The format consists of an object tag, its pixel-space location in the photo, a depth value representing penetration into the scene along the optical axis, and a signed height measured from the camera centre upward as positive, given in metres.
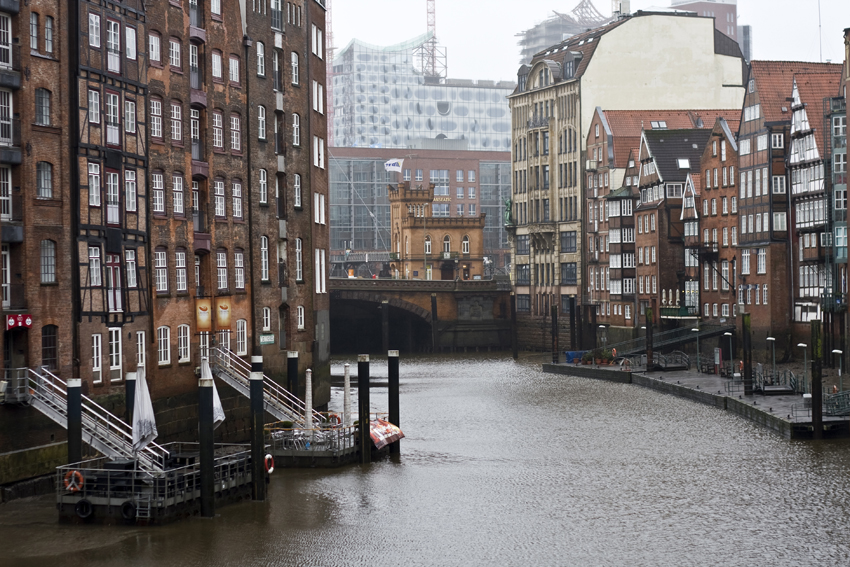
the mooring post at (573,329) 124.38 -3.33
